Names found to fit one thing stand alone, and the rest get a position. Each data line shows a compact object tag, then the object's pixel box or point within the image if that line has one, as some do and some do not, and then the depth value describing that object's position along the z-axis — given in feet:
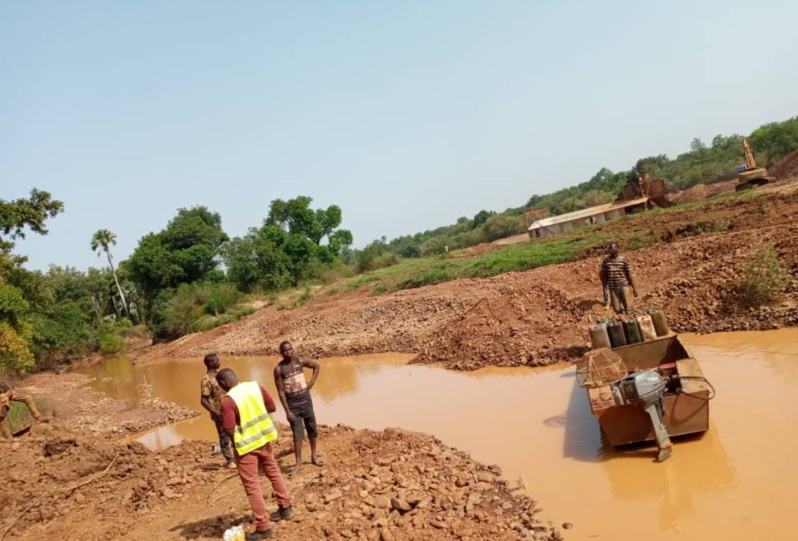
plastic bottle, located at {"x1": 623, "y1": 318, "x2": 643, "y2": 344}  27.22
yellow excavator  91.48
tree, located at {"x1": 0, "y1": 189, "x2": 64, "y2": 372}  61.57
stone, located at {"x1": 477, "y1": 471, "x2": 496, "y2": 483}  20.38
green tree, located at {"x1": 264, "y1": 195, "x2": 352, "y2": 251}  181.98
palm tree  170.71
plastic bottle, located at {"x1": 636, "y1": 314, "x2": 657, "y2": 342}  27.17
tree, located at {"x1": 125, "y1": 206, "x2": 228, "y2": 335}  136.56
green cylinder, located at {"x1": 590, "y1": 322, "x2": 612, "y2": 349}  27.22
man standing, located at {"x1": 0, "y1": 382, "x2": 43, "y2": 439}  31.19
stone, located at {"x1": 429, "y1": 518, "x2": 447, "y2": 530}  16.80
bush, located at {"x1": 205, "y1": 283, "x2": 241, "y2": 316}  126.93
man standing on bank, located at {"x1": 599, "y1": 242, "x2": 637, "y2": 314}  32.04
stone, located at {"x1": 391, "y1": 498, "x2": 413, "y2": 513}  18.01
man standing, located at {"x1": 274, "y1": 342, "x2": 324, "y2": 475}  22.24
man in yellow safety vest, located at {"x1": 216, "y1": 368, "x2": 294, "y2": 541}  16.76
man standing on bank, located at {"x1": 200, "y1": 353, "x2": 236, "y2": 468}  24.69
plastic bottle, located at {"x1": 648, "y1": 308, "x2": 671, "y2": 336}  27.14
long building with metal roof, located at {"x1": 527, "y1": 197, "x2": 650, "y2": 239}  111.96
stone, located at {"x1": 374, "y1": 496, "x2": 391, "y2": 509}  18.25
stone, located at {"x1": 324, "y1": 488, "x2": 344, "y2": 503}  19.23
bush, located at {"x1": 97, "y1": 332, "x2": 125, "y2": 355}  123.95
